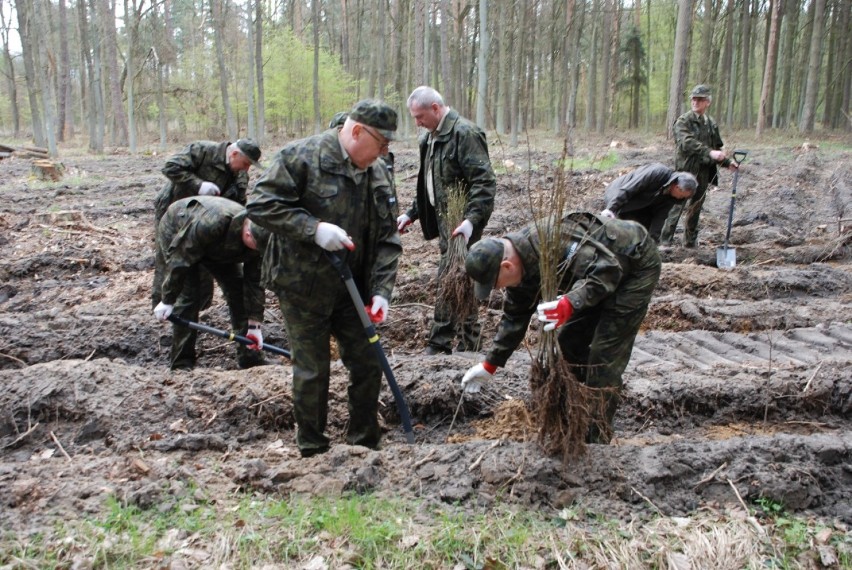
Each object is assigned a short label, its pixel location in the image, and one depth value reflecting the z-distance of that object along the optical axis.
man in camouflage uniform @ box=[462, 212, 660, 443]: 3.21
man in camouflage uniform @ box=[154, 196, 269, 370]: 4.78
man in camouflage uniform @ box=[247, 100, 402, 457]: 3.34
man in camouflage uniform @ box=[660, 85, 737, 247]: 8.44
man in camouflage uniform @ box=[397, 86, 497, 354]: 5.10
